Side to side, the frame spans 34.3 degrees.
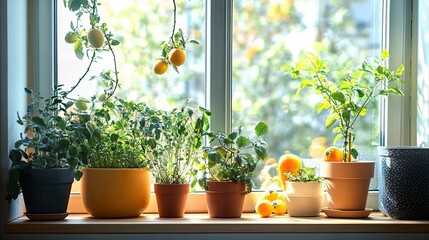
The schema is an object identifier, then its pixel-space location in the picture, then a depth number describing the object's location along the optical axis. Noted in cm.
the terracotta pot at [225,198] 253
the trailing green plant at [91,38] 256
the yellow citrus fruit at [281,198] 268
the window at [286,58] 277
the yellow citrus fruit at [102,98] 258
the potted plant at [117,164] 248
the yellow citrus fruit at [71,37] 258
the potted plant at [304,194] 256
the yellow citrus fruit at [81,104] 255
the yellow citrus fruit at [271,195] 267
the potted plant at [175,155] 254
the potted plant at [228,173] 253
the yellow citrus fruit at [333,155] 263
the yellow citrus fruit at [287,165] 266
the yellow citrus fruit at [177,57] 259
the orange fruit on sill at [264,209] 256
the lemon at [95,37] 254
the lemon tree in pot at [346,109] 256
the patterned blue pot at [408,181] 250
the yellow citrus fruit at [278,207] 262
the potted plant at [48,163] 238
